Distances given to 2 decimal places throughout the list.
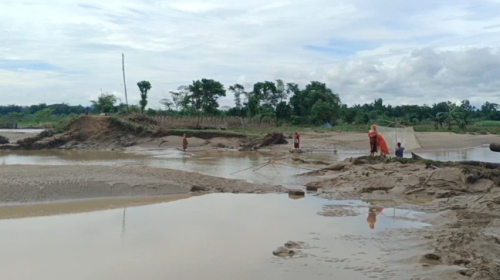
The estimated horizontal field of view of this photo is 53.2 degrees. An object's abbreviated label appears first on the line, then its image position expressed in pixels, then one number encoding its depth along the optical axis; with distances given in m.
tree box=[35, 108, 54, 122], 75.62
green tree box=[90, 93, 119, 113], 66.12
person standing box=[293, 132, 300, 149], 30.72
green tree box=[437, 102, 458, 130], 53.22
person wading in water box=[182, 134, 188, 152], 31.90
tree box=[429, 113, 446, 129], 53.03
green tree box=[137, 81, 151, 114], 53.71
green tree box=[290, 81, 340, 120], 61.20
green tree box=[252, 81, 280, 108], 61.94
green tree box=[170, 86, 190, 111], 62.36
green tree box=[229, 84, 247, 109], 62.80
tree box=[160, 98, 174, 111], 65.19
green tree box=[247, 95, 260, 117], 59.19
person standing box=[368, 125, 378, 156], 20.33
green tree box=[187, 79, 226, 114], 57.44
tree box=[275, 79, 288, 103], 63.00
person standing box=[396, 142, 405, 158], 20.79
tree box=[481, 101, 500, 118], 81.51
